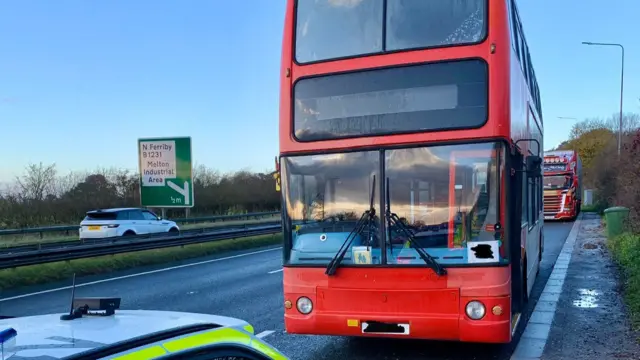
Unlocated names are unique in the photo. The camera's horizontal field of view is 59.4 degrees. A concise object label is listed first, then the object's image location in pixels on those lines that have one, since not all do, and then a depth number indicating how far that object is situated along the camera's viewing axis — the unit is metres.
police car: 1.80
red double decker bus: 5.68
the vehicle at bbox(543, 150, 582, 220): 30.94
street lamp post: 28.53
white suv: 21.86
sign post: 18.31
